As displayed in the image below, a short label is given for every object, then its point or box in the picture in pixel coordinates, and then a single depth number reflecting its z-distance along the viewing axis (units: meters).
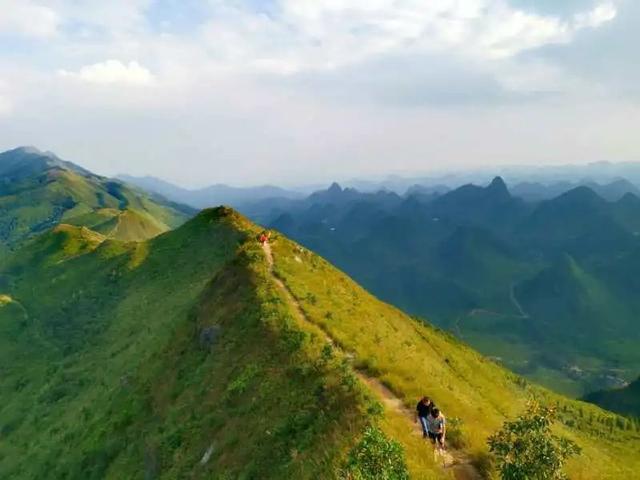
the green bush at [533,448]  22.66
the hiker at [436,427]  27.25
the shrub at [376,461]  21.03
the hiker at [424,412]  28.22
